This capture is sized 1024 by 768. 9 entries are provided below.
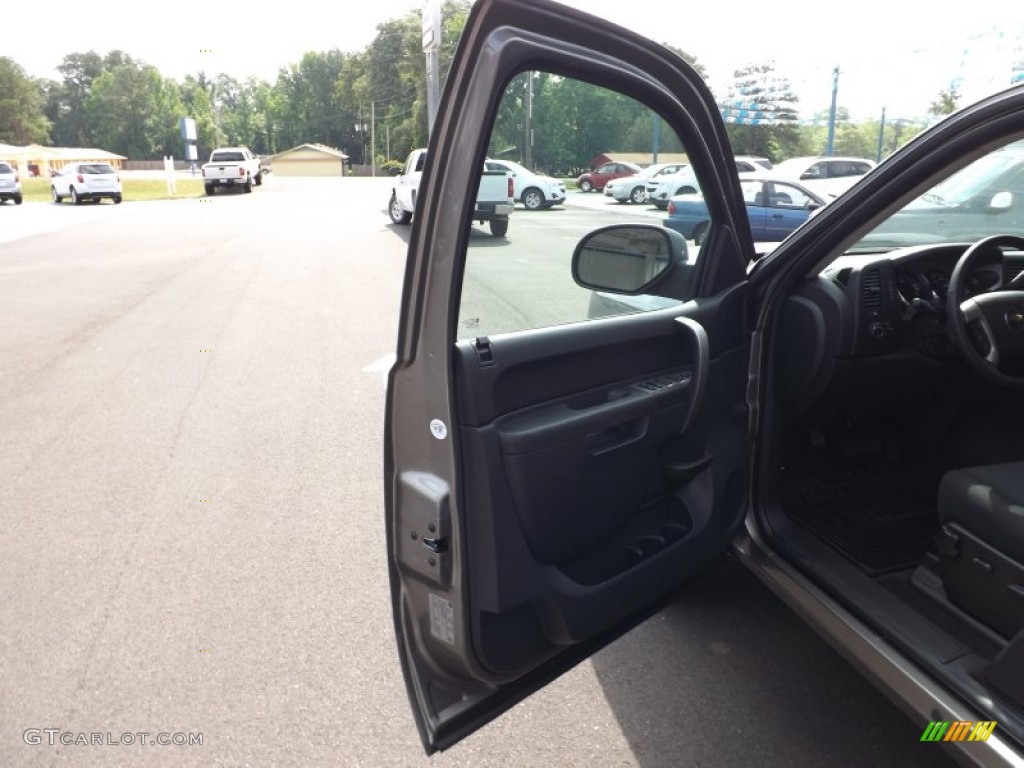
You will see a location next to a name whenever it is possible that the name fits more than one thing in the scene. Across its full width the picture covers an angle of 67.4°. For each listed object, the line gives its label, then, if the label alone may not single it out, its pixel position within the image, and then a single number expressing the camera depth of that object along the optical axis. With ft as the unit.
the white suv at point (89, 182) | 91.45
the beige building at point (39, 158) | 211.00
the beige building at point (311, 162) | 203.99
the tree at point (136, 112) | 313.12
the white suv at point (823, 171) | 43.75
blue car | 26.61
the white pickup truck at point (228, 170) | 110.42
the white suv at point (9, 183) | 88.79
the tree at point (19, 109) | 272.10
